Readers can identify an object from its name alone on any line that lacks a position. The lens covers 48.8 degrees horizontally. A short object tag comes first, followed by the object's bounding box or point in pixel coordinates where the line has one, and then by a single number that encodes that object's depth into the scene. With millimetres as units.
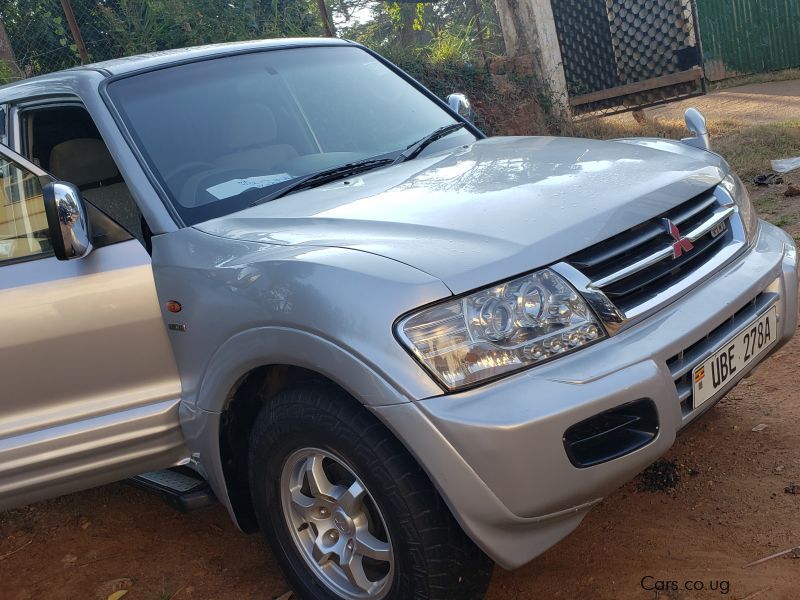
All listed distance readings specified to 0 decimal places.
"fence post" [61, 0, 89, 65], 7980
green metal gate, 15977
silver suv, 2102
